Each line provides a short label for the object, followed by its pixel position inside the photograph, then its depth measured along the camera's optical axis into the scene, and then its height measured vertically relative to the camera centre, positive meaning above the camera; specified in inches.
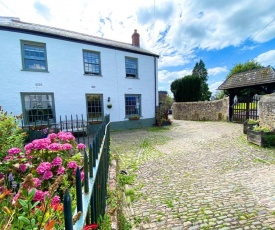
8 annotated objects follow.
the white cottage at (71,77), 307.7 +70.0
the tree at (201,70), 2038.6 +451.2
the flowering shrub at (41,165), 72.2 -31.5
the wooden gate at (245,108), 428.8 -21.0
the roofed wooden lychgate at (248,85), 403.2 +47.4
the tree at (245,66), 1276.8 +304.8
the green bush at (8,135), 105.2 -20.5
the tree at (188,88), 863.1 +83.0
